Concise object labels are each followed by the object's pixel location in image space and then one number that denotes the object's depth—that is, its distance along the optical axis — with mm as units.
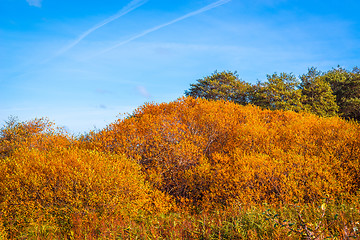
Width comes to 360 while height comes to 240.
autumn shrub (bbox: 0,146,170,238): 8602
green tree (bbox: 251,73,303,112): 25844
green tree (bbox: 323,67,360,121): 30042
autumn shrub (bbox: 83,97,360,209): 10438
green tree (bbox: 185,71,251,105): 32156
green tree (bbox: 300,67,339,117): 28167
